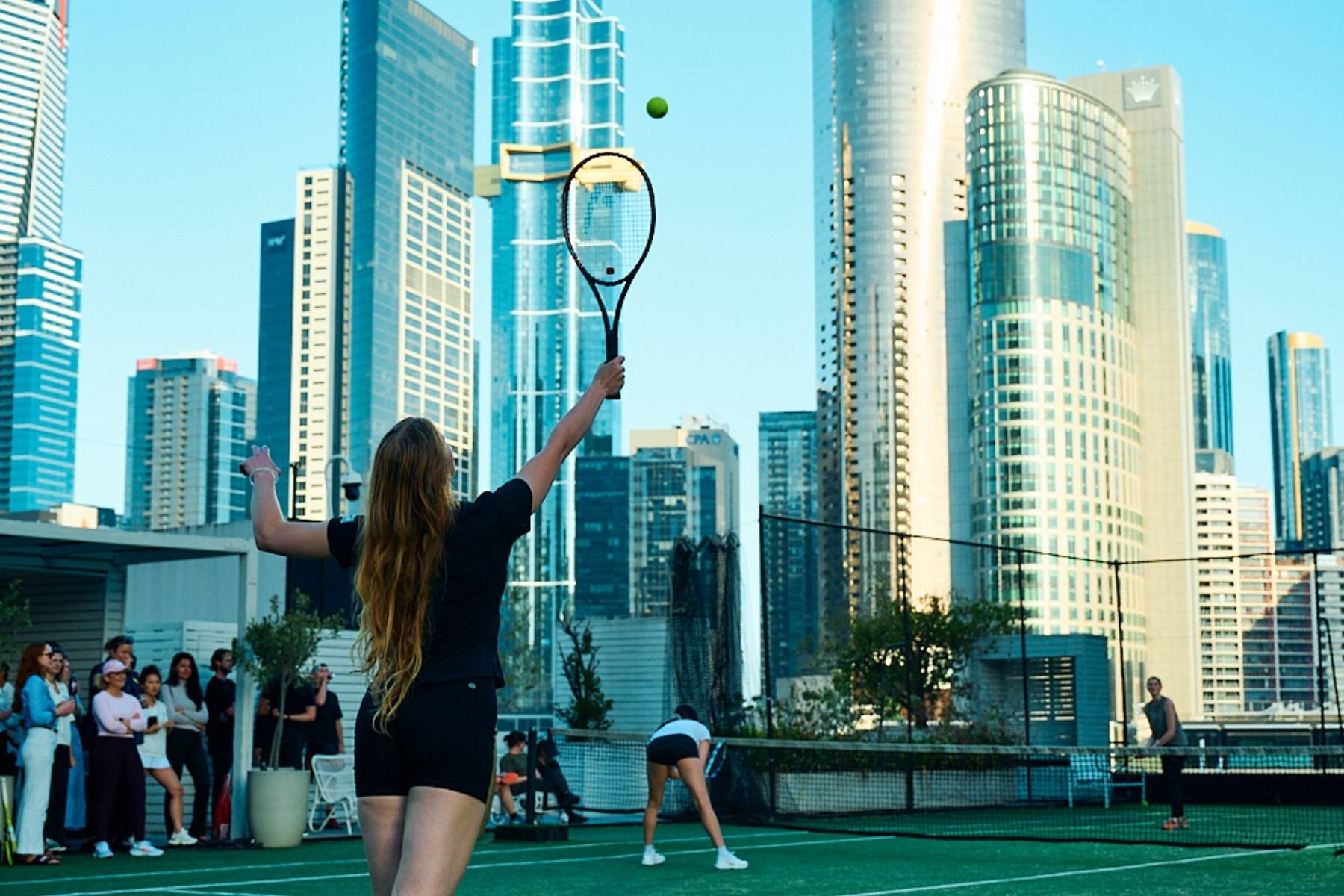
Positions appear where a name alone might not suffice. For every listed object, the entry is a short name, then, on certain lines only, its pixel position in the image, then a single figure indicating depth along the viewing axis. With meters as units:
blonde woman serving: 3.81
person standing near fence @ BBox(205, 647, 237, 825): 15.97
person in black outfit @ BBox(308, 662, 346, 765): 17.23
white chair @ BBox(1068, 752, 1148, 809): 24.59
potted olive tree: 15.25
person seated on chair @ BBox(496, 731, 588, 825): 18.45
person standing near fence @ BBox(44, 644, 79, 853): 14.74
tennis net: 17.97
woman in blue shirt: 13.18
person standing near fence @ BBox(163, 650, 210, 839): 15.31
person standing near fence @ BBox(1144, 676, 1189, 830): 17.14
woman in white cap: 13.62
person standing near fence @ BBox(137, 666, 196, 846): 14.51
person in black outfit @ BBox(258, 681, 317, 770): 16.14
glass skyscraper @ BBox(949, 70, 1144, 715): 143.62
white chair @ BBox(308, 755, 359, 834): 16.89
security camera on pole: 20.66
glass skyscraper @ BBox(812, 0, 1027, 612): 174.38
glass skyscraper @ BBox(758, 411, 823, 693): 166.80
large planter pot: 15.23
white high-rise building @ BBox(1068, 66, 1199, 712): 153.50
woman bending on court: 12.31
